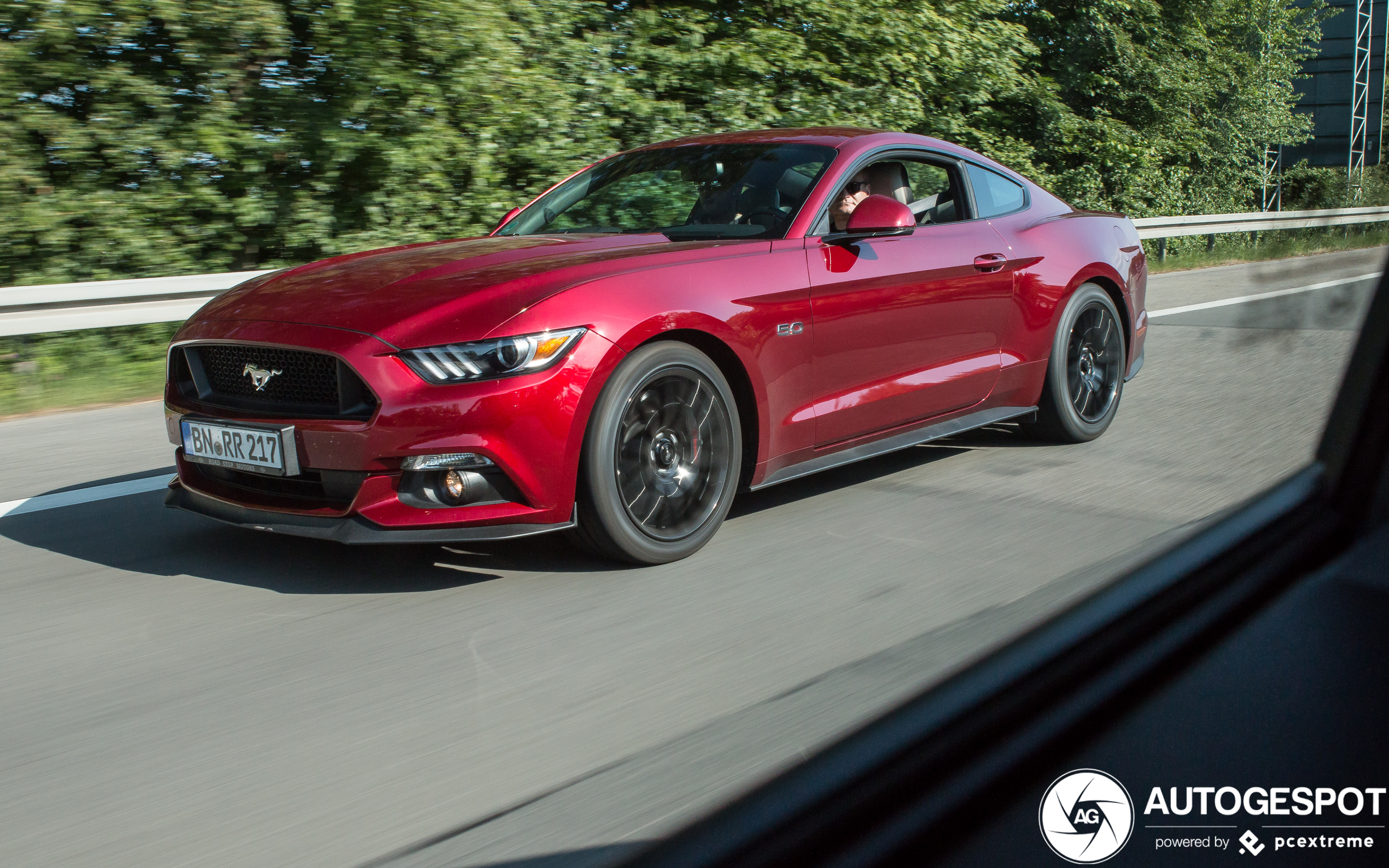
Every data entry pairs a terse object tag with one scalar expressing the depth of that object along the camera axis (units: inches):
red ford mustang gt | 139.1
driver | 184.2
